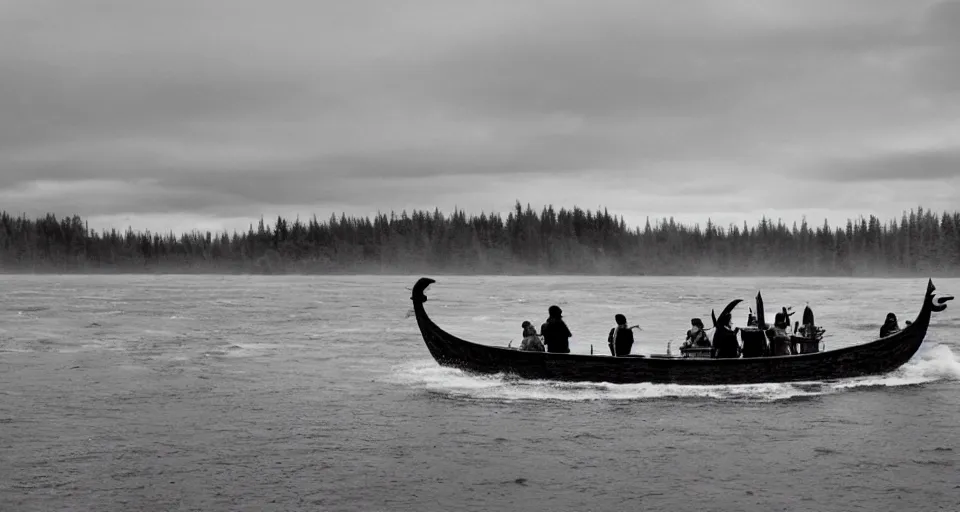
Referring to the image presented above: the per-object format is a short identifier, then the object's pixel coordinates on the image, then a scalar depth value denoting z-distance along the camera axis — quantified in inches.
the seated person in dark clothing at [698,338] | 1034.7
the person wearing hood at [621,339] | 1016.9
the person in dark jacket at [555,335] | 1024.9
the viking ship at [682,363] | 997.8
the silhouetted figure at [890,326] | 1170.0
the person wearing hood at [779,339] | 1060.5
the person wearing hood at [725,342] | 1005.8
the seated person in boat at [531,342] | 1051.3
